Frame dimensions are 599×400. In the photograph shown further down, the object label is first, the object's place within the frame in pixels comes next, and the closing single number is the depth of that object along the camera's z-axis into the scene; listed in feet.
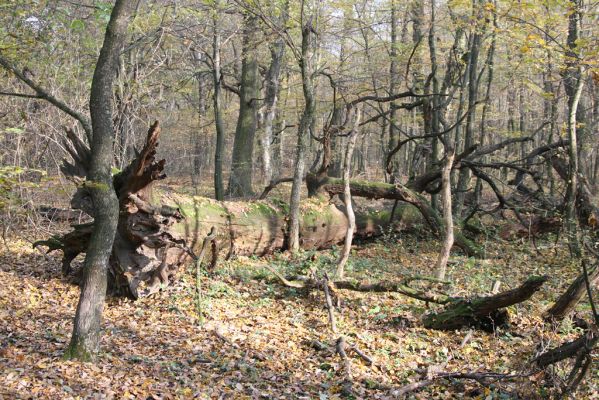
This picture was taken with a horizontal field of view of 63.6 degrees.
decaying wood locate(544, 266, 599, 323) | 22.44
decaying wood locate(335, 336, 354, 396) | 18.52
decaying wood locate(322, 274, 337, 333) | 23.95
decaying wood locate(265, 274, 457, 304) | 25.80
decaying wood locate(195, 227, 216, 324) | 23.95
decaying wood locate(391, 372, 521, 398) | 17.88
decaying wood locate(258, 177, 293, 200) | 38.38
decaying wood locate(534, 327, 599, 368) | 15.40
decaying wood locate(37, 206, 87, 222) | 40.76
